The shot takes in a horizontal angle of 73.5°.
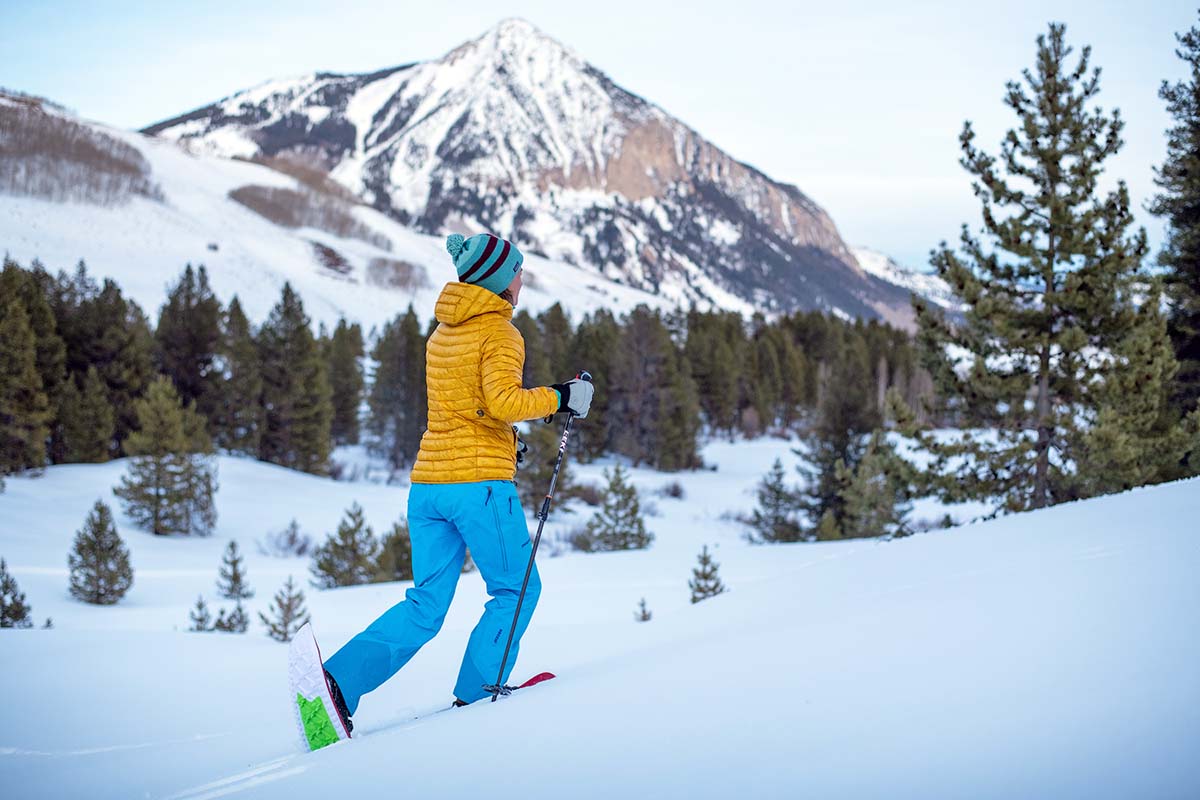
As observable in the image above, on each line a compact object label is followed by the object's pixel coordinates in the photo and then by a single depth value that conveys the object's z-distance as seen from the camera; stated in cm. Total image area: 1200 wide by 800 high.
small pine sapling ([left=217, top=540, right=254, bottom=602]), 1415
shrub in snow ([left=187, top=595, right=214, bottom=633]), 1121
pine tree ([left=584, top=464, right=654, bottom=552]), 2038
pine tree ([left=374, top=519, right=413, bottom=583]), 1641
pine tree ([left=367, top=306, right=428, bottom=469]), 4166
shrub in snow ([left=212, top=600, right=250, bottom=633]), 1116
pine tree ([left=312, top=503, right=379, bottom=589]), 1611
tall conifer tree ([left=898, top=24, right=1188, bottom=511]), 1172
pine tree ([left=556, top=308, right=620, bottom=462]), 4288
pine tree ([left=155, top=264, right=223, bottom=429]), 3506
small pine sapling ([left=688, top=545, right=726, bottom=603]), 1101
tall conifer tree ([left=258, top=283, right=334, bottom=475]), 3506
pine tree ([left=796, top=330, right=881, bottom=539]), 2647
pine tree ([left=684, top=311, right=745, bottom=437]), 5184
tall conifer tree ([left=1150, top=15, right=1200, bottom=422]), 1455
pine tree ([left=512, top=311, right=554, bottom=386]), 3734
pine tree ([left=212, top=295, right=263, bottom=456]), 3484
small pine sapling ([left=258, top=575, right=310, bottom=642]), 956
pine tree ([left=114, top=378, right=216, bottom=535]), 2106
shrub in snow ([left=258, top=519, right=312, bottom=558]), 2281
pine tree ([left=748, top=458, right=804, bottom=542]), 2606
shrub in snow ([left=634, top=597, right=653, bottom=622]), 923
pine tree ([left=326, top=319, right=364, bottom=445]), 4306
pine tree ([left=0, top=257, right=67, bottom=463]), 2744
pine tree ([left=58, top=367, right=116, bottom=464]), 2764
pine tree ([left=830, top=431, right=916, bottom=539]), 1295
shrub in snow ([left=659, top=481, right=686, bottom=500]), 3594
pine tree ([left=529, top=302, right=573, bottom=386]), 4512
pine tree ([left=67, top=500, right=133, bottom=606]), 1410
